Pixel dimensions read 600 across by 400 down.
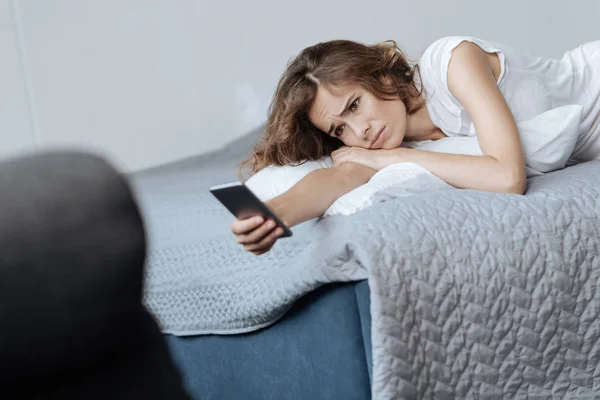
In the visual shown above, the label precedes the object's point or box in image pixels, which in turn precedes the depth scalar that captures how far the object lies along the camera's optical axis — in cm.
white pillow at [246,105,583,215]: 214
